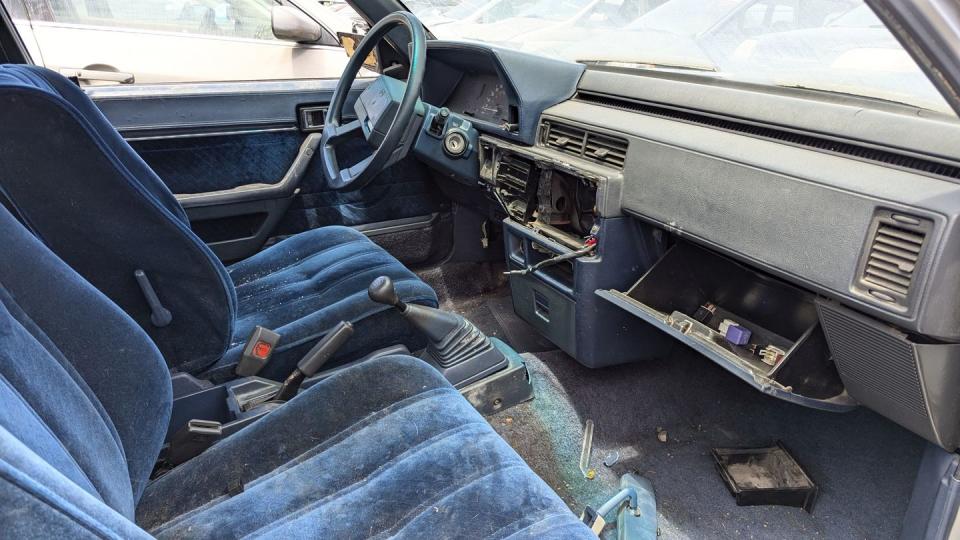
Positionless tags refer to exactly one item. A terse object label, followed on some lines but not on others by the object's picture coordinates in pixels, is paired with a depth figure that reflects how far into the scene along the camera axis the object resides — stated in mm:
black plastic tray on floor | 1642
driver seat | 1081
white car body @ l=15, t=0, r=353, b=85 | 2479
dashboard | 1036
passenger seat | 808
